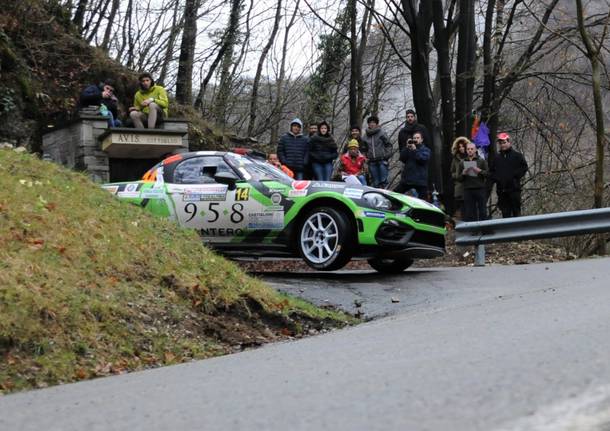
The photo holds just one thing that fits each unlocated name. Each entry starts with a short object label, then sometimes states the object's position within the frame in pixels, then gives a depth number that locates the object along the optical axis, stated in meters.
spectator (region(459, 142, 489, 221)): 16.19
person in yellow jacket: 19.95
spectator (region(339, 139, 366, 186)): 17.70
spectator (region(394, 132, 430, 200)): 17.34
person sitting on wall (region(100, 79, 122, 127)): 20.52
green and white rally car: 12.12
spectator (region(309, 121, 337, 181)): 17.56
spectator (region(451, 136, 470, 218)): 16.48
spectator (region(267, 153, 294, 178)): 15.99
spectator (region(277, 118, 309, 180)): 17.55
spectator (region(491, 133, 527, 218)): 16.83
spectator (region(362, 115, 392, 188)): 18.23
